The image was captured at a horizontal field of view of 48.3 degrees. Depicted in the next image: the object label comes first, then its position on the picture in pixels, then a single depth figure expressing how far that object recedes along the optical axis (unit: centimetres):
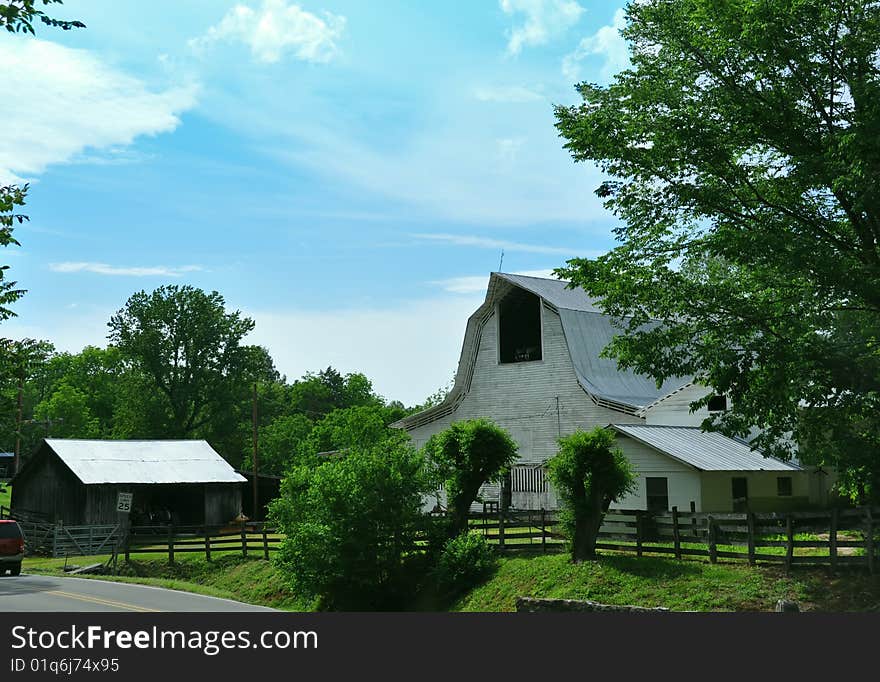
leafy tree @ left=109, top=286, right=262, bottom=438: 7625
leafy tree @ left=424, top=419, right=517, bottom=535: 2730
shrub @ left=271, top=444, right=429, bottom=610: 2517
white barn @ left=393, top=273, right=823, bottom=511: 3859
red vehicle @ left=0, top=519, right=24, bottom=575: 3112
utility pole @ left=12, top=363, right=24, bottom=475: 5809
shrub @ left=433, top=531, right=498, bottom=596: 2455
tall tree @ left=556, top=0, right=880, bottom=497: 1898
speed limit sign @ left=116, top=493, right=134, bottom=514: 3362
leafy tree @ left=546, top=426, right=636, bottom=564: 2308
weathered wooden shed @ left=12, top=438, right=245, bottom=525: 4606
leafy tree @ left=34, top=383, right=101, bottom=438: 8994
